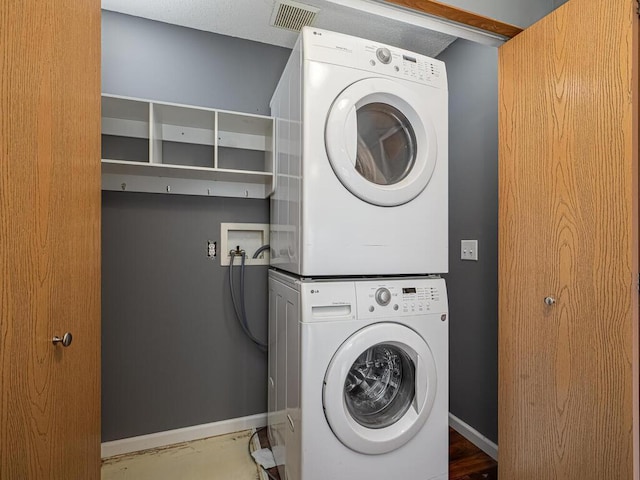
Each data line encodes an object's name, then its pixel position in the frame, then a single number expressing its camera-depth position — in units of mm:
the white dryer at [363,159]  1292
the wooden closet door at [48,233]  702
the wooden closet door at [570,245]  1013
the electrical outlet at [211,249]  1968
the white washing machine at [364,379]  1229
